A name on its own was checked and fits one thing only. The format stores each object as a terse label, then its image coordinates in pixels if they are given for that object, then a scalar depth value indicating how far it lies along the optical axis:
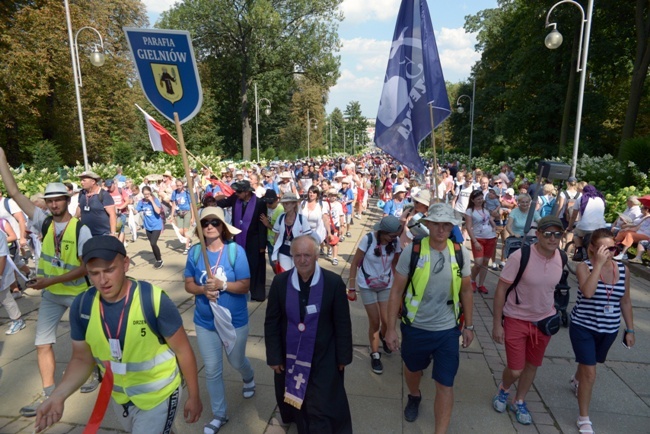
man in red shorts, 3.30
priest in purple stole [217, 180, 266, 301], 5.73
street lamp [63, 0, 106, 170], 12.45
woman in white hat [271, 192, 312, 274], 5.39
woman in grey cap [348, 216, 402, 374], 4.25
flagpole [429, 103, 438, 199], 3.42
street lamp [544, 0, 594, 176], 10.98
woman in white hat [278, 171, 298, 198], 12.45
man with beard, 3.68
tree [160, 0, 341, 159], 33.06
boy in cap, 2.13
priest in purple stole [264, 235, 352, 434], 2.76
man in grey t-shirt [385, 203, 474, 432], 3.12
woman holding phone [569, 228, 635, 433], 3.30
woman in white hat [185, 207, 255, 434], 3.32
